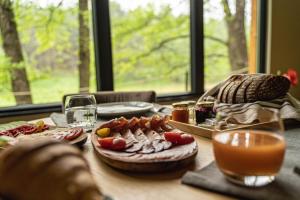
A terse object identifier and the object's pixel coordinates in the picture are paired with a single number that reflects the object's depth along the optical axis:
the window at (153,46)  3.04
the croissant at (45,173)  0.47
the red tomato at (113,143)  0.79
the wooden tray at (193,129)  1.01
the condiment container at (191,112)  1.20
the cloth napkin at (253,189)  0.56
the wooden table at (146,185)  0.59
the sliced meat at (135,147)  0.77
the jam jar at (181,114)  1.17
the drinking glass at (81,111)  1.18
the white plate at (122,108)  1.38
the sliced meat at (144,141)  0.77
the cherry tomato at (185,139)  0.83
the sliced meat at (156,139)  0.79
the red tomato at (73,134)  0.91
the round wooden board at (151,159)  0.69
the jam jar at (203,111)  1.16
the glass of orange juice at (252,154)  0.58
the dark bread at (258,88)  1.37
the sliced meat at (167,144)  0.80
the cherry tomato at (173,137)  0.83
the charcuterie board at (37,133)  0.88
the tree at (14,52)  2.40
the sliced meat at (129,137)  0.83
